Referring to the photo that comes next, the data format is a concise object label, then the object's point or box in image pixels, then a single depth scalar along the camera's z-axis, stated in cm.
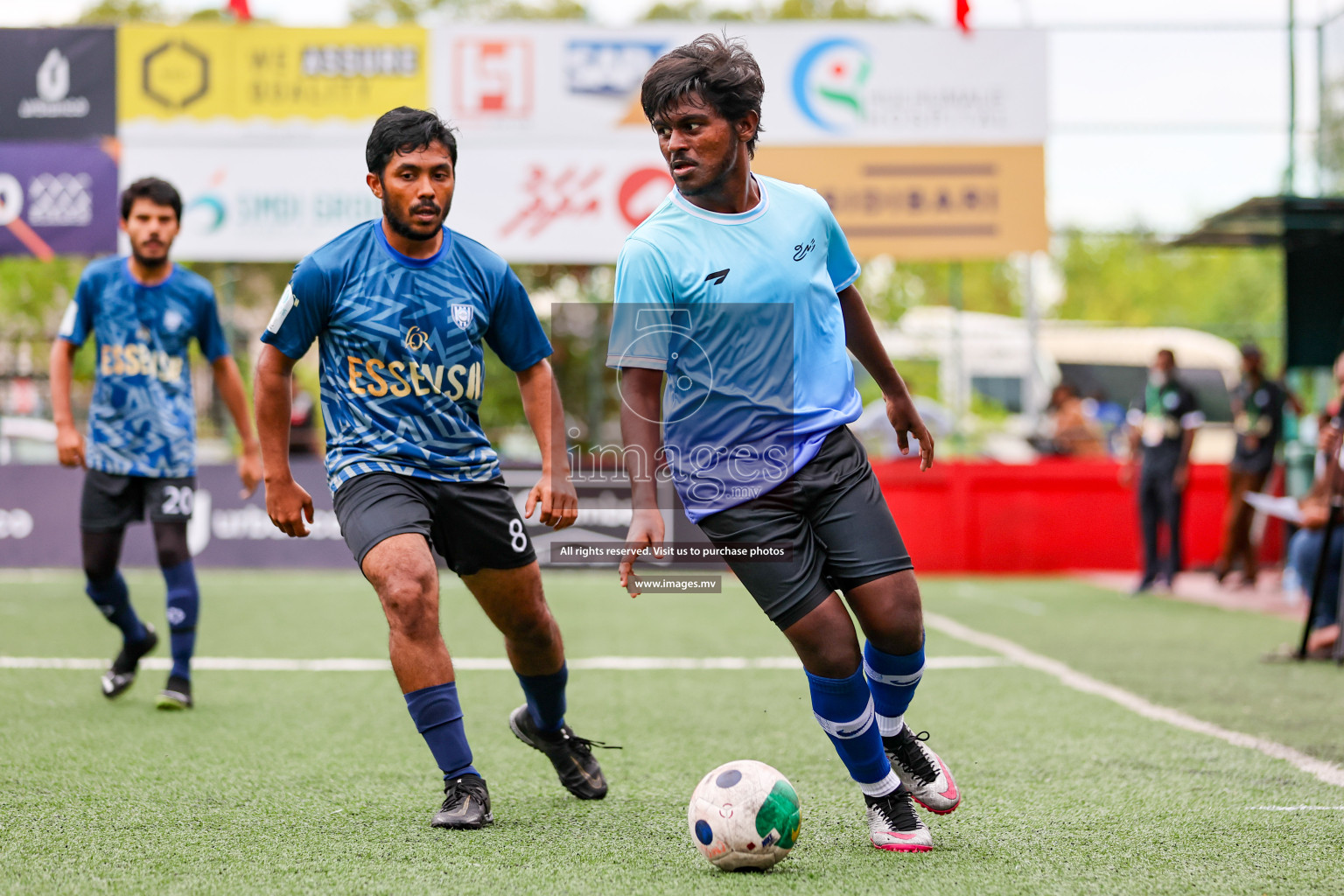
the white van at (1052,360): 1538
